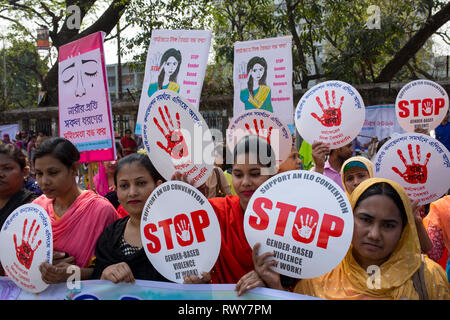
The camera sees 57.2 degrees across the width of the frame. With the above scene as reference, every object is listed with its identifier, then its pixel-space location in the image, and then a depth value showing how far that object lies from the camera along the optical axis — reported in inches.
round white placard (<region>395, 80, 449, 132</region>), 134.6
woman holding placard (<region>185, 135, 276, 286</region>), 84.8
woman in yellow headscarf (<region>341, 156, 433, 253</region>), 118.5
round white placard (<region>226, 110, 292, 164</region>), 115.3
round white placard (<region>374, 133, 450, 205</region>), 101.5
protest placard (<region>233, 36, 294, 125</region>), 179.6
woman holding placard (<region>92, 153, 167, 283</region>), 83.7
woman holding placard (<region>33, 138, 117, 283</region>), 92.1
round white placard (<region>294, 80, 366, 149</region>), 126.5
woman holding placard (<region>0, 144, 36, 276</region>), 108.3
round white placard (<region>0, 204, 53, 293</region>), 83.4
